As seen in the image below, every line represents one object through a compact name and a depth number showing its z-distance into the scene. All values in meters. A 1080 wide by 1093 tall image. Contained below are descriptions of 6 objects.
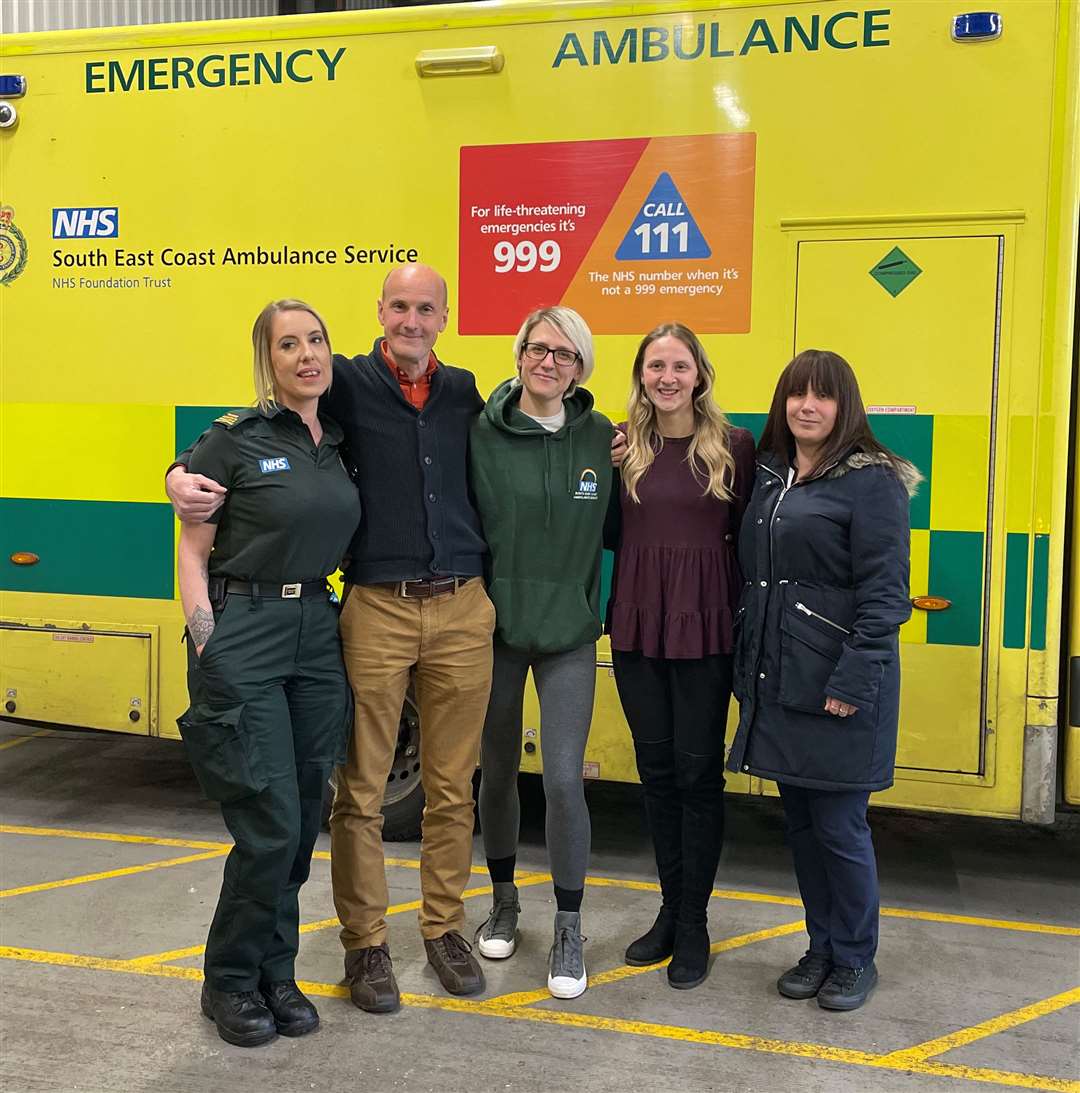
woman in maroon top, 3.32
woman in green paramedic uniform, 2.97
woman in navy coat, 3.16
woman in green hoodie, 3.32
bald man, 3.23
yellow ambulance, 3.82
